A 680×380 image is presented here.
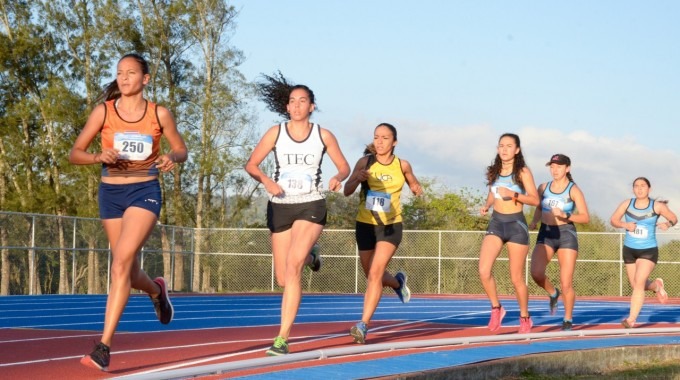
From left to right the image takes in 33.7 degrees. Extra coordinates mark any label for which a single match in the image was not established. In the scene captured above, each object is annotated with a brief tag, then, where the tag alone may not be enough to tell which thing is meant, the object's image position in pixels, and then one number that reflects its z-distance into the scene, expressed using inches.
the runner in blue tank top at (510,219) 483.5
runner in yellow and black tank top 426.9
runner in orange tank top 307.7
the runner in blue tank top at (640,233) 556.7
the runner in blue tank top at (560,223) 520.1
